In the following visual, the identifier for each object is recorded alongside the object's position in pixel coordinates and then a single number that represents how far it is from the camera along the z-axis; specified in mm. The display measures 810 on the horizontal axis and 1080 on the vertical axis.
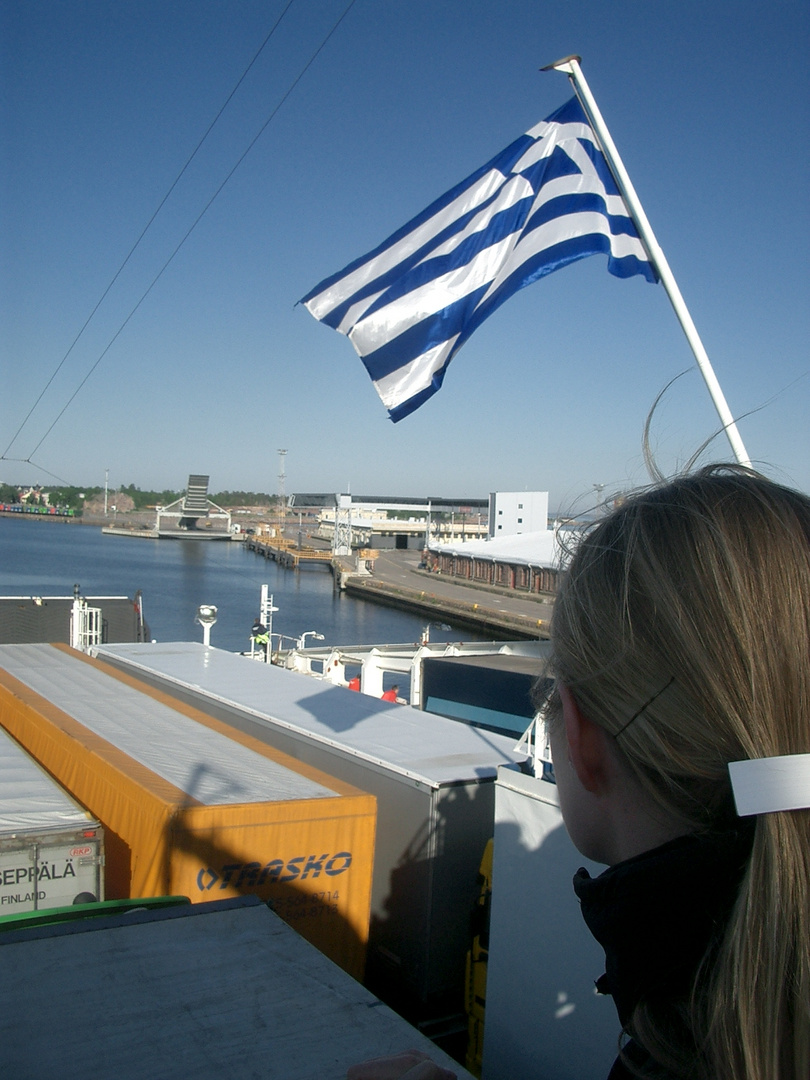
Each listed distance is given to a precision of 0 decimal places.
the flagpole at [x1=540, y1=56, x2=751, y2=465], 4320
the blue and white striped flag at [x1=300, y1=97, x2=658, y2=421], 5793
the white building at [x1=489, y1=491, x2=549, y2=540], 72188
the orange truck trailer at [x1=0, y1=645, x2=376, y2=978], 5285
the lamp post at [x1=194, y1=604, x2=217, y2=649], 15281
